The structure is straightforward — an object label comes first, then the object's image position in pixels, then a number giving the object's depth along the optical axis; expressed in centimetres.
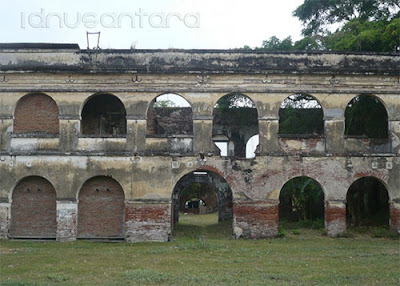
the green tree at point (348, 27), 1845
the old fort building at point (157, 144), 1678
